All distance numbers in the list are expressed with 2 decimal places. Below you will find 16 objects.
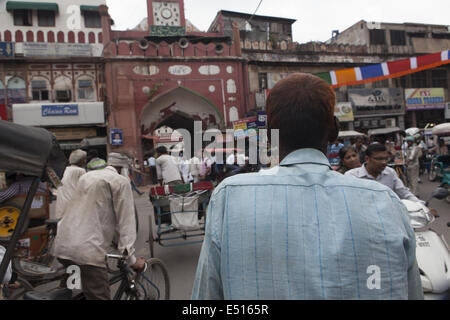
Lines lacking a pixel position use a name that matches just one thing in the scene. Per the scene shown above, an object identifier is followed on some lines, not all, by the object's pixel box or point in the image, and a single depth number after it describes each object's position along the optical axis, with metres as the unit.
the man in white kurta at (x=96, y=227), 2.39
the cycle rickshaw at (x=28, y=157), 1.79
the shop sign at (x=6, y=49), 16.36
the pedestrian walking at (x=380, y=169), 3.50
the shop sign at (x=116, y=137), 15.85
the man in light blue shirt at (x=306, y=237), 0.88
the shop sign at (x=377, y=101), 20.12
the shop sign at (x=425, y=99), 21.20
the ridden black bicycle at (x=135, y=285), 1.99
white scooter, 2.17
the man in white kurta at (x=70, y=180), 4.49
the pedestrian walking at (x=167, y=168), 6.57
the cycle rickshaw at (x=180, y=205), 4.52
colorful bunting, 11.03
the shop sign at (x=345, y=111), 19.72
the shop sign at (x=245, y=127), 14.30
